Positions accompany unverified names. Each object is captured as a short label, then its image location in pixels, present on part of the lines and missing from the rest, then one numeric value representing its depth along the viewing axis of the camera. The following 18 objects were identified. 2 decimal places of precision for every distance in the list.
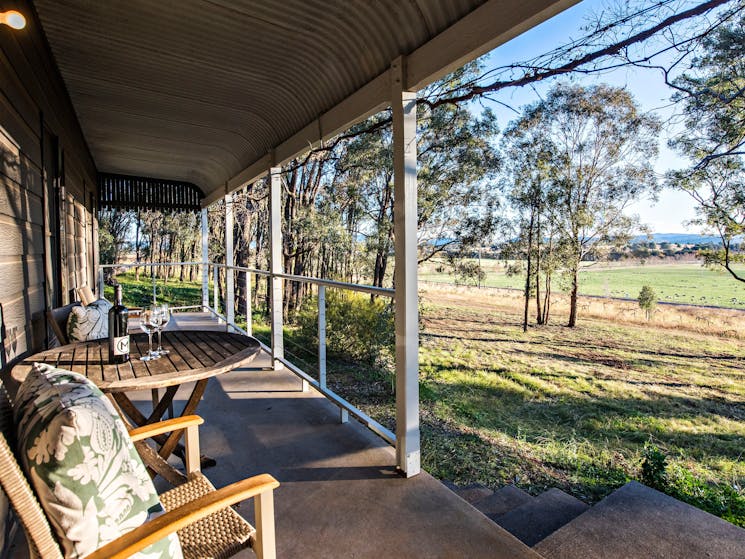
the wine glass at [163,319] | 2.23
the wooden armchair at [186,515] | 0.85
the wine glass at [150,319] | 2.22
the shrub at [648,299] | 15.12
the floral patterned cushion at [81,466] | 0.89
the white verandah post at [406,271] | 2.43
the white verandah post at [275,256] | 4.42
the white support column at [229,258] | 6.47
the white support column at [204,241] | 8.16
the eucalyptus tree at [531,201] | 13.91
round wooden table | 1.78
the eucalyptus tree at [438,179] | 11.60
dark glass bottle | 1.97
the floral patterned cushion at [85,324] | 2.97
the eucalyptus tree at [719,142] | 7.96
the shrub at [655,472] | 3.88
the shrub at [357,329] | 9.12
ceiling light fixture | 1.44
